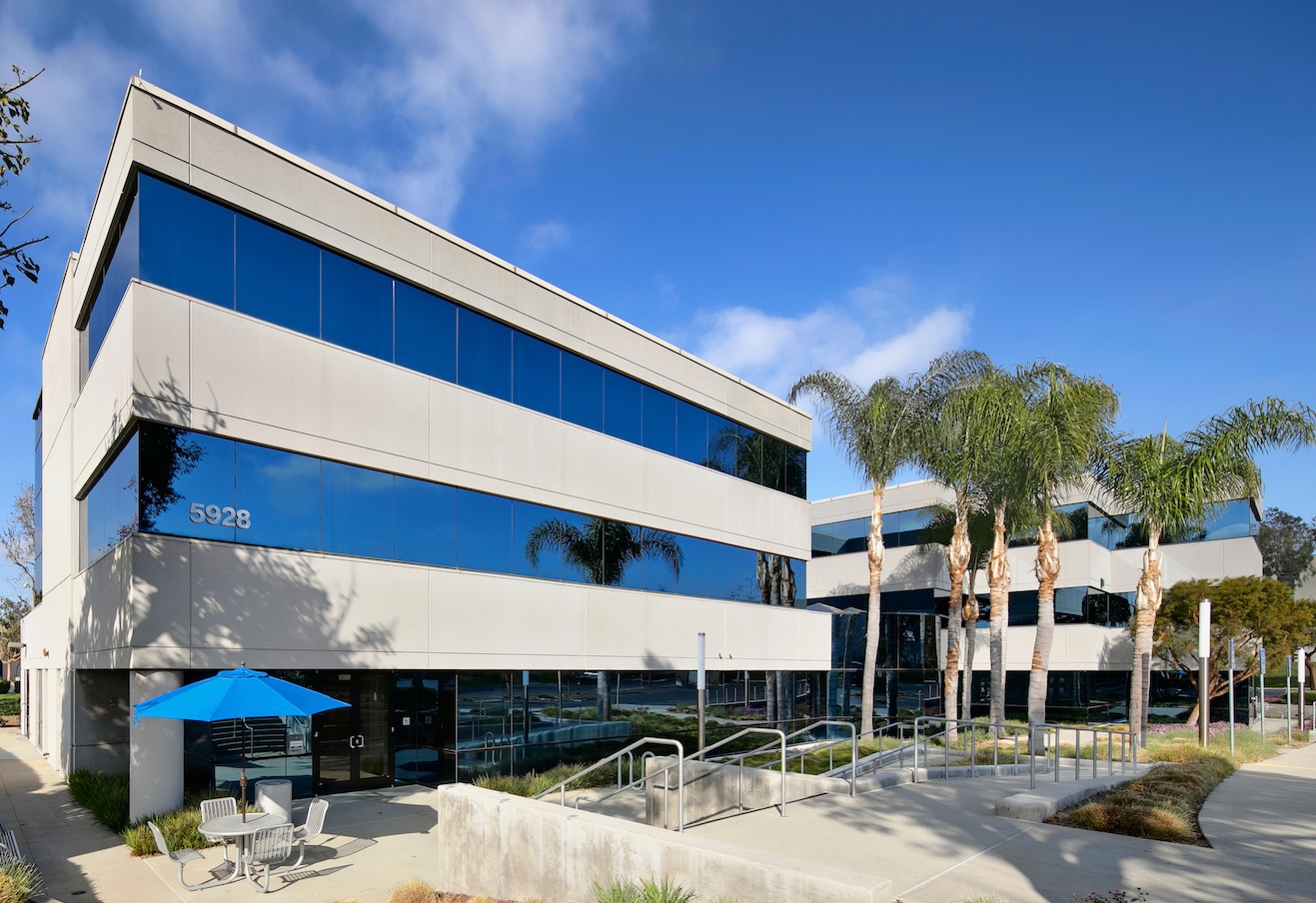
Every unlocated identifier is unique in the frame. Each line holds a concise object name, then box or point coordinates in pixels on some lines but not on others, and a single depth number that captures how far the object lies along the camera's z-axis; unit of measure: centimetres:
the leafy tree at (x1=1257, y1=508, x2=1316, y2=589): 7319
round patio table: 1180
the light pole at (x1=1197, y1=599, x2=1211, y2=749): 2175
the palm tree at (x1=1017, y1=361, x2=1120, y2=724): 2486
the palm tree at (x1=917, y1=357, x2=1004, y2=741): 2552
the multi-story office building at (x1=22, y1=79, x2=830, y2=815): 1424
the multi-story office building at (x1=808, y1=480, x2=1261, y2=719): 3422
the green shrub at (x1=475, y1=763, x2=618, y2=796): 1665
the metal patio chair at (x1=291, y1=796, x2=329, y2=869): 1237
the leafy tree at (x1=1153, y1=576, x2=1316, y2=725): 3231
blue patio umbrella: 1170
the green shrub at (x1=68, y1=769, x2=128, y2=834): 1430
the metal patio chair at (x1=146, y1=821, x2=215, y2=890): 1148
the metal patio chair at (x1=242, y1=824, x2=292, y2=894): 1173
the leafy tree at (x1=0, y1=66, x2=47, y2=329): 1038
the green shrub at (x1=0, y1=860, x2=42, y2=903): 944
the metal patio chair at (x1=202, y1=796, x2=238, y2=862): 1301
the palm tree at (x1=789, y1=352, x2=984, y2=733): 2719
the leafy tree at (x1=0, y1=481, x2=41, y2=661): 4738
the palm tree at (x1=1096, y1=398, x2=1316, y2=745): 2633
